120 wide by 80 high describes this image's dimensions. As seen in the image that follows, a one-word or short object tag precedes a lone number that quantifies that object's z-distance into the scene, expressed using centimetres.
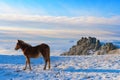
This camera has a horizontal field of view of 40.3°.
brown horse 1184
